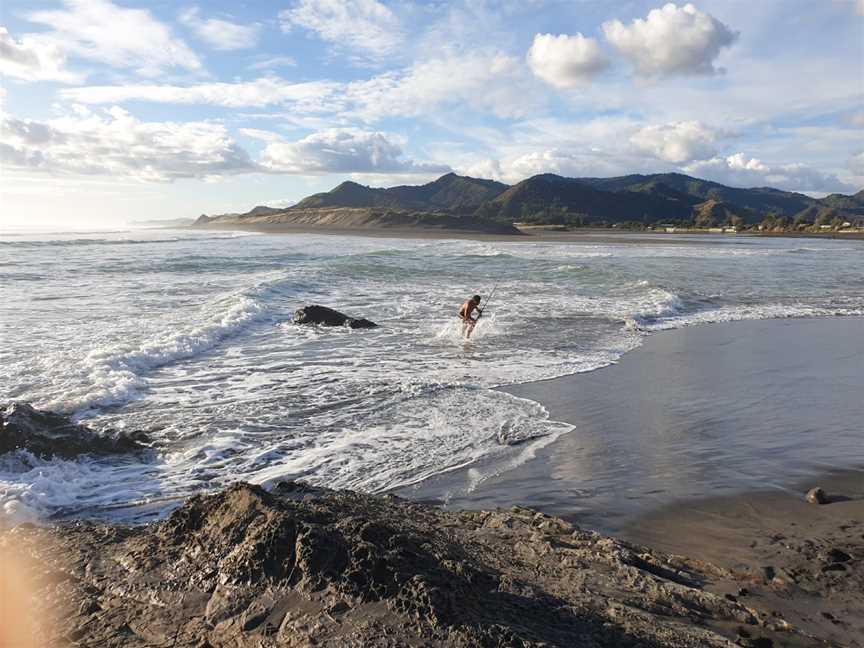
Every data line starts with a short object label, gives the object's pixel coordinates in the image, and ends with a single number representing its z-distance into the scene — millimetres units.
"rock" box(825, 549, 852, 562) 4383
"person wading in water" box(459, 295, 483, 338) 14227
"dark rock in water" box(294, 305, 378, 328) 14688
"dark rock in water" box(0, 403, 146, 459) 6008
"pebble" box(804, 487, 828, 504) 5434
